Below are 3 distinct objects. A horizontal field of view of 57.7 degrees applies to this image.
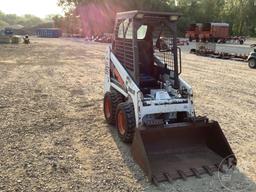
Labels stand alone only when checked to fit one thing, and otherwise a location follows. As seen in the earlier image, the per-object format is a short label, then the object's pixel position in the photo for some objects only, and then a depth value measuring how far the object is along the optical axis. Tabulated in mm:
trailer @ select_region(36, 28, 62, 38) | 52285
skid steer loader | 3363
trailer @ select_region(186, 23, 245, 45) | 27523
